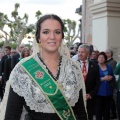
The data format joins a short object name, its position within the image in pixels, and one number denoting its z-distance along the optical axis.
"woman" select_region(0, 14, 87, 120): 2.39
